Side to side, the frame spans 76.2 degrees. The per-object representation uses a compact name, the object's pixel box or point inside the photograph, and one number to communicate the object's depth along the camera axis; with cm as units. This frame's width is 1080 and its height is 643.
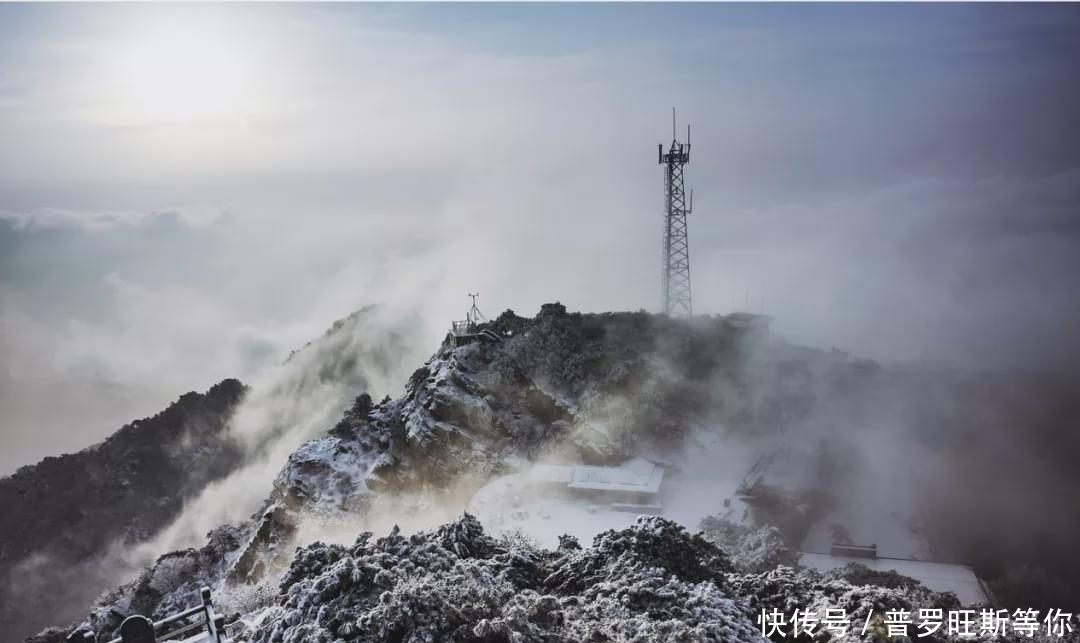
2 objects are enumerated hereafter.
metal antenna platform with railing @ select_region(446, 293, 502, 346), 3812
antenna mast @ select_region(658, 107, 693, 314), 4275
